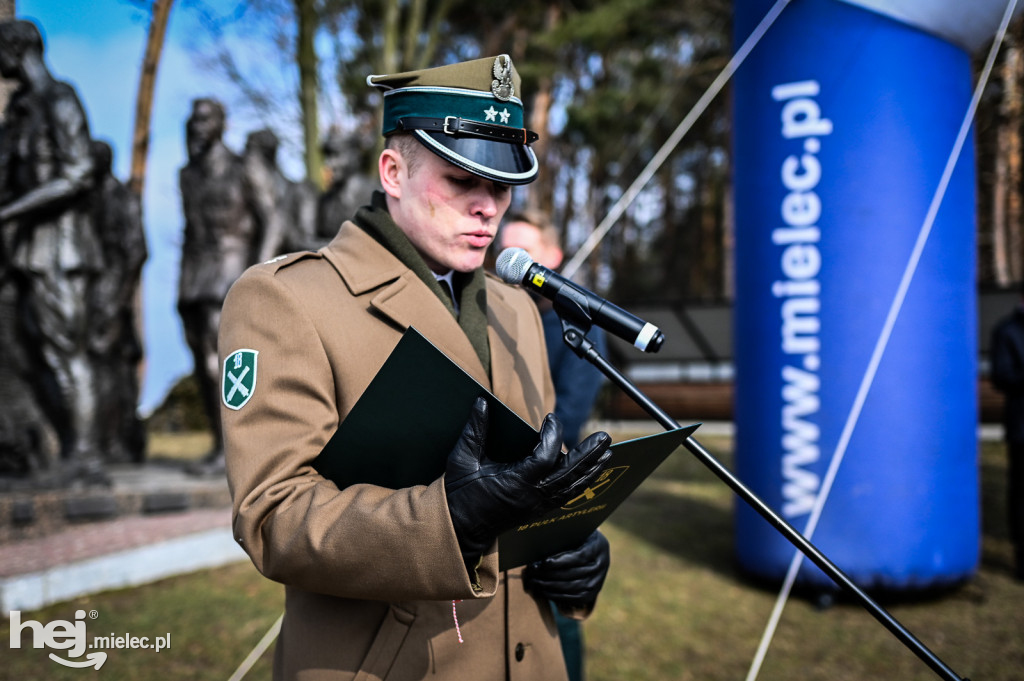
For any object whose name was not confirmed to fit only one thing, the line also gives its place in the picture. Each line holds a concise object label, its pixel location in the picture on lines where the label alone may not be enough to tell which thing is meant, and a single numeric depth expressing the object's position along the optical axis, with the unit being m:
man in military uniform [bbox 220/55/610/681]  1.14
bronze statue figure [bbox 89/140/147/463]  6.50
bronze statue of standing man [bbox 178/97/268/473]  6.81
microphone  1.43
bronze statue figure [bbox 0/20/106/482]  5.25
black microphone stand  1.28
